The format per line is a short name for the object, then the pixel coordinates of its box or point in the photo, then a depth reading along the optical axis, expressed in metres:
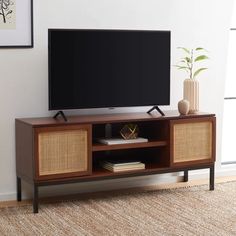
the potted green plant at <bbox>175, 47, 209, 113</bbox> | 5.09
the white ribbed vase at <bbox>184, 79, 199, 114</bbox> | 5.09
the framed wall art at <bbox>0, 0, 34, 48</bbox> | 4.59
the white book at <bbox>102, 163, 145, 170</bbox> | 4.74
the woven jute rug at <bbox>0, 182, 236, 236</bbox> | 4.04
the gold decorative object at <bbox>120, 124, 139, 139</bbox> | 4.84
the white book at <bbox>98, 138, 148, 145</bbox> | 4.69
